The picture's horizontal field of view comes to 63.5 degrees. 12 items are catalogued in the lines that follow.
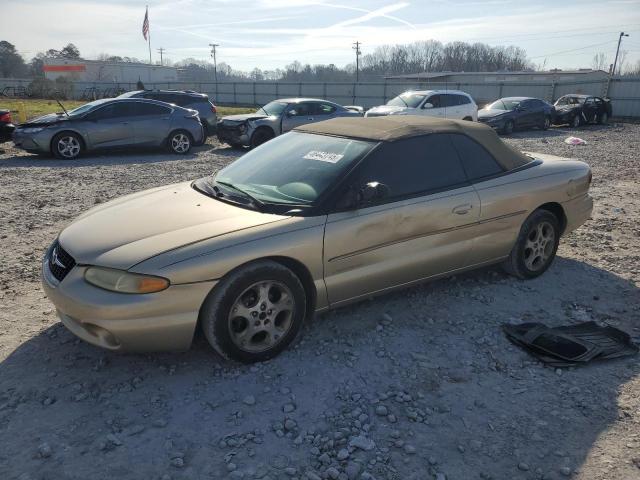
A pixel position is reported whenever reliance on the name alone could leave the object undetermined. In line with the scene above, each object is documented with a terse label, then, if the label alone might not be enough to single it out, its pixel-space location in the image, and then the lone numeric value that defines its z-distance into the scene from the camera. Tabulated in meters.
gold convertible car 3.08
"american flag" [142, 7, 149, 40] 52.09
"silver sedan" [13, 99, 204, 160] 11.01
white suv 16.89
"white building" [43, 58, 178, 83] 69.06
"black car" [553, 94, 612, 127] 22.55
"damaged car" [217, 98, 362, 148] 13.42
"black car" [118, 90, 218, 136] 14.77
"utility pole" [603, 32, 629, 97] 29.27
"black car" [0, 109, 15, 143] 11.52
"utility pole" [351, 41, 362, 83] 87.94
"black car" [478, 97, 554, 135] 19.25
